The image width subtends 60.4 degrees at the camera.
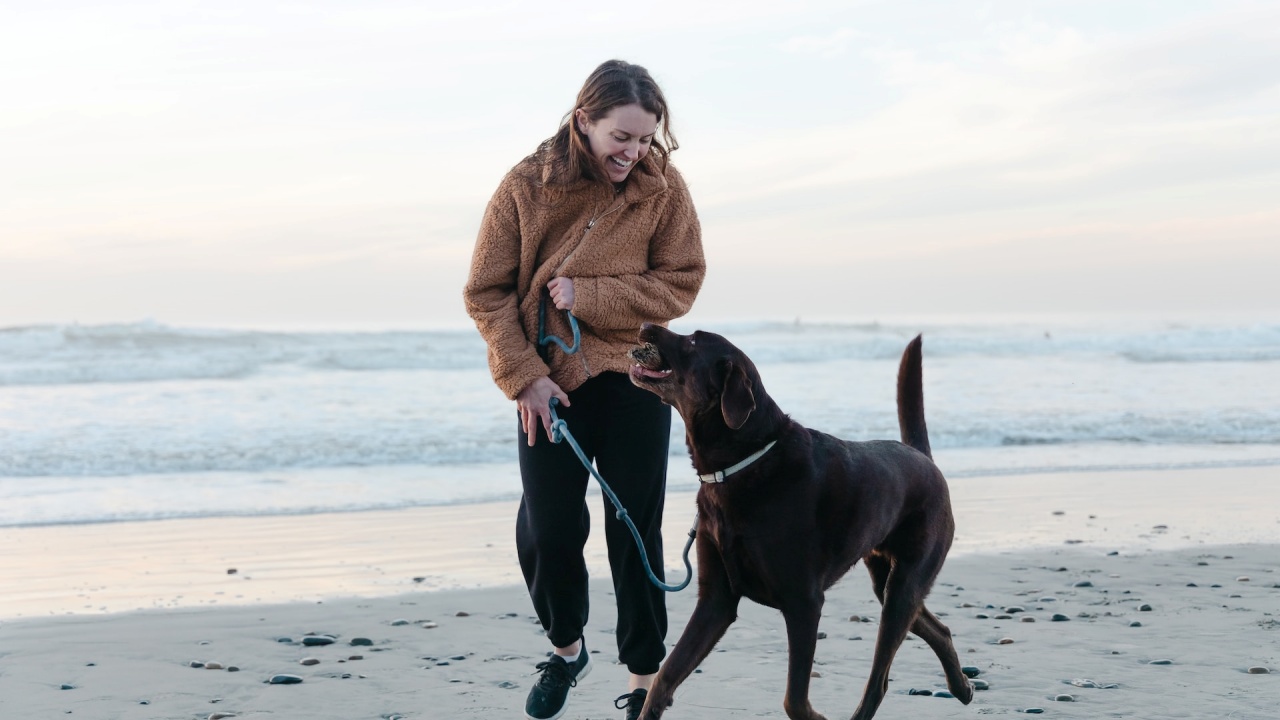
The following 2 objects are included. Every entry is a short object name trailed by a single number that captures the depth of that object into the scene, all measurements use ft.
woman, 10.86
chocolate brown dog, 9.66
